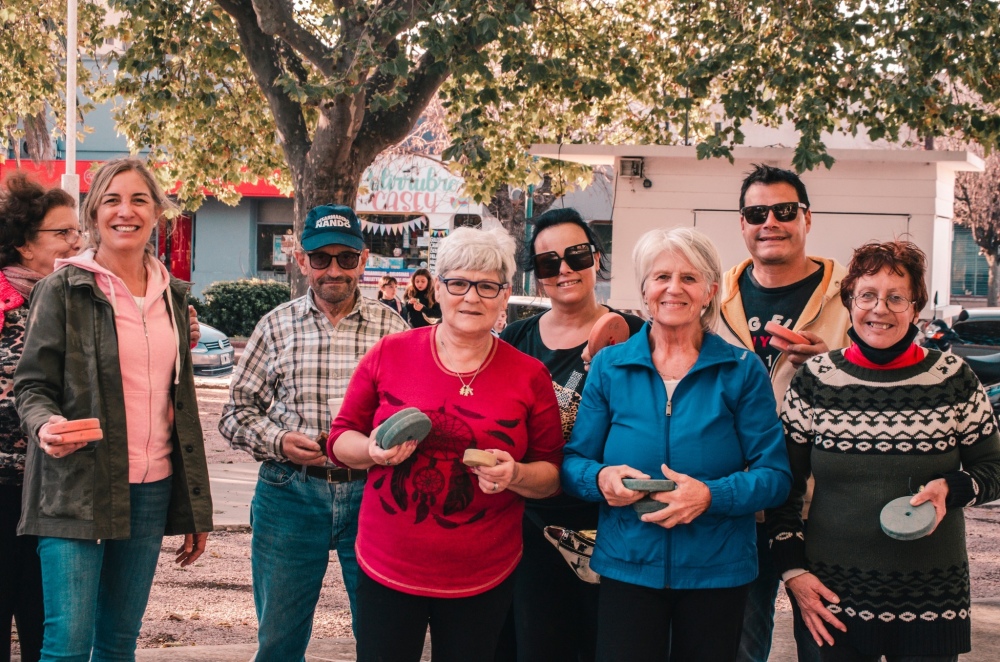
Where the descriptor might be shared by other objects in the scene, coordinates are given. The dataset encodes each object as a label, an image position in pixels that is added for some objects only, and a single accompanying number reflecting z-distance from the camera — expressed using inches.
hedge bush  842.8
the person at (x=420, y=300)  492.7
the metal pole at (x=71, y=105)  536.1
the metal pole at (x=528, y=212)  947.7
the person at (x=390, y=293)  561.0
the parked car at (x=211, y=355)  628.7
